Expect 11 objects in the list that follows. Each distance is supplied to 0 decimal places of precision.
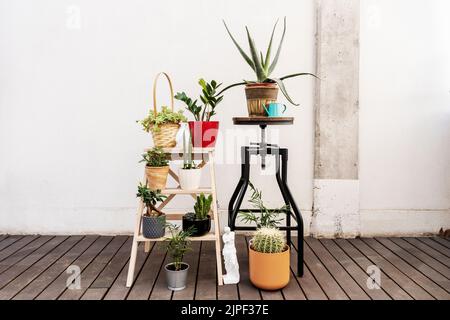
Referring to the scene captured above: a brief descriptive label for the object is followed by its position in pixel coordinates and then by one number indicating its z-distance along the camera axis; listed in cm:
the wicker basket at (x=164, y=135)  241
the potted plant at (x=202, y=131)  251
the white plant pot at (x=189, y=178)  241
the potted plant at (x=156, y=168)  238
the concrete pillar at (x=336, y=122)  324
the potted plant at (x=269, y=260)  221
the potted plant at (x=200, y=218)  243
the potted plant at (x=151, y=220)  232
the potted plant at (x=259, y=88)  245
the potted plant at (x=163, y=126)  240
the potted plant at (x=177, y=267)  225
